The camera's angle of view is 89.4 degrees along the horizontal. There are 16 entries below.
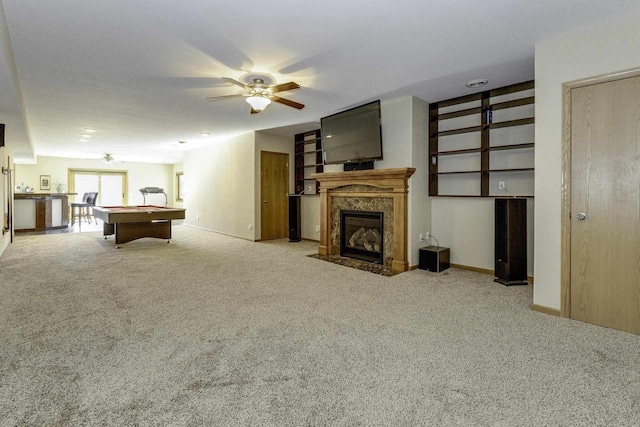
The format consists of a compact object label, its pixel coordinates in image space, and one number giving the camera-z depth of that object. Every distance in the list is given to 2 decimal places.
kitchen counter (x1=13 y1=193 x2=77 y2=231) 7.86
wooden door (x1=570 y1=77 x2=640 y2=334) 2.42
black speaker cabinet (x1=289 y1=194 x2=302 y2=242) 6.62
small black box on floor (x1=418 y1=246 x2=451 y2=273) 4.20
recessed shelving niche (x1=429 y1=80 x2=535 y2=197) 3.82
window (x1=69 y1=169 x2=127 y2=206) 11.26
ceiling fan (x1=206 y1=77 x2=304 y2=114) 3.39
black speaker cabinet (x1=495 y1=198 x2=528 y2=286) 3.61
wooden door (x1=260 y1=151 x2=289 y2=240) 6.82
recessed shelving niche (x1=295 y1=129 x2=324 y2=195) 6.72
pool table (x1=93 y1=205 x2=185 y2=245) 5.74
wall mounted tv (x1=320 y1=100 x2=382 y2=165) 4.42
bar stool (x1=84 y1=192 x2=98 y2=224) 9.90
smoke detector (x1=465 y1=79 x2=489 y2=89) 3.69
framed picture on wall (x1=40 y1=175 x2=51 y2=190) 10.57
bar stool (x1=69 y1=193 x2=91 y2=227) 9.73
